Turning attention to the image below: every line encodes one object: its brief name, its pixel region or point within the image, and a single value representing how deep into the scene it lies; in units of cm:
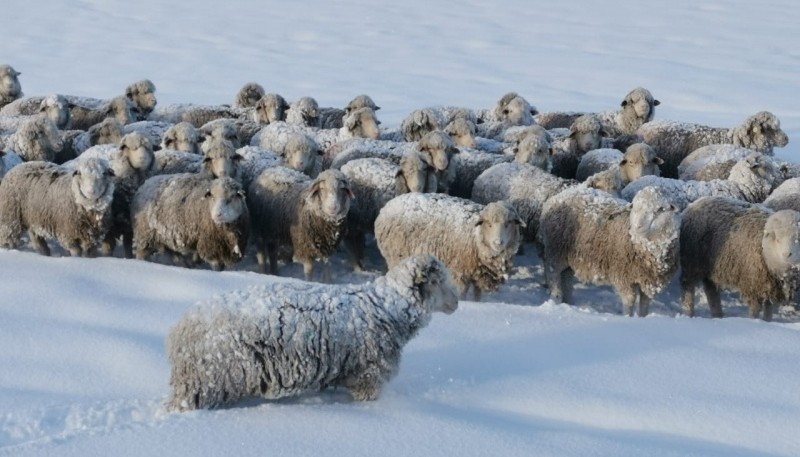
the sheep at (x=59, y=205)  1805
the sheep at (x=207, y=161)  1939
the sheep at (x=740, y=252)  1600
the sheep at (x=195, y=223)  1780
